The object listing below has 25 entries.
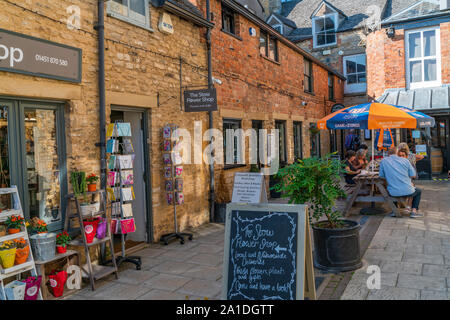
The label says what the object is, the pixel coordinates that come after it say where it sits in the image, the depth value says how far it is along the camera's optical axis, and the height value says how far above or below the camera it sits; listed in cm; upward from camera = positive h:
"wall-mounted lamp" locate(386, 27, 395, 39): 1468 +434
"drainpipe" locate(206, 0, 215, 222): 850 +63
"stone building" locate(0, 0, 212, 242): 461 +87
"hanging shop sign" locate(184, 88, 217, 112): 716 +96
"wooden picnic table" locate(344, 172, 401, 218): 822 -102
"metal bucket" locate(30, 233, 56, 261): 432 -102
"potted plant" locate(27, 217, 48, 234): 446 -84
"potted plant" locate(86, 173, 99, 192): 523 -39
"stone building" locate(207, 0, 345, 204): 923 +196
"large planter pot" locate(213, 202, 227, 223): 852 -137
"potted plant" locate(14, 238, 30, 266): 408 -101
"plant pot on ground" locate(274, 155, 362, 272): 492 -72
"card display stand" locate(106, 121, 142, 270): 559 -45
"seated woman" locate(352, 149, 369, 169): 987 -37
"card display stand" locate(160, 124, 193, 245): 687 -37
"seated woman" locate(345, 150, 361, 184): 970 -51
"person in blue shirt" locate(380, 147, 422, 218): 788 -65
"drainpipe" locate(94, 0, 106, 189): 566 +107
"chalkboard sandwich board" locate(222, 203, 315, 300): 373 -106
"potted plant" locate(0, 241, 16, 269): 389 -99
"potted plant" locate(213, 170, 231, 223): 853 -113
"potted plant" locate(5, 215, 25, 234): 412 -73
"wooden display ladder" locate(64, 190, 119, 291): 477 -111
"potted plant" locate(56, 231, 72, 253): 457 -104
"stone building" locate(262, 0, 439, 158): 2098 +623
